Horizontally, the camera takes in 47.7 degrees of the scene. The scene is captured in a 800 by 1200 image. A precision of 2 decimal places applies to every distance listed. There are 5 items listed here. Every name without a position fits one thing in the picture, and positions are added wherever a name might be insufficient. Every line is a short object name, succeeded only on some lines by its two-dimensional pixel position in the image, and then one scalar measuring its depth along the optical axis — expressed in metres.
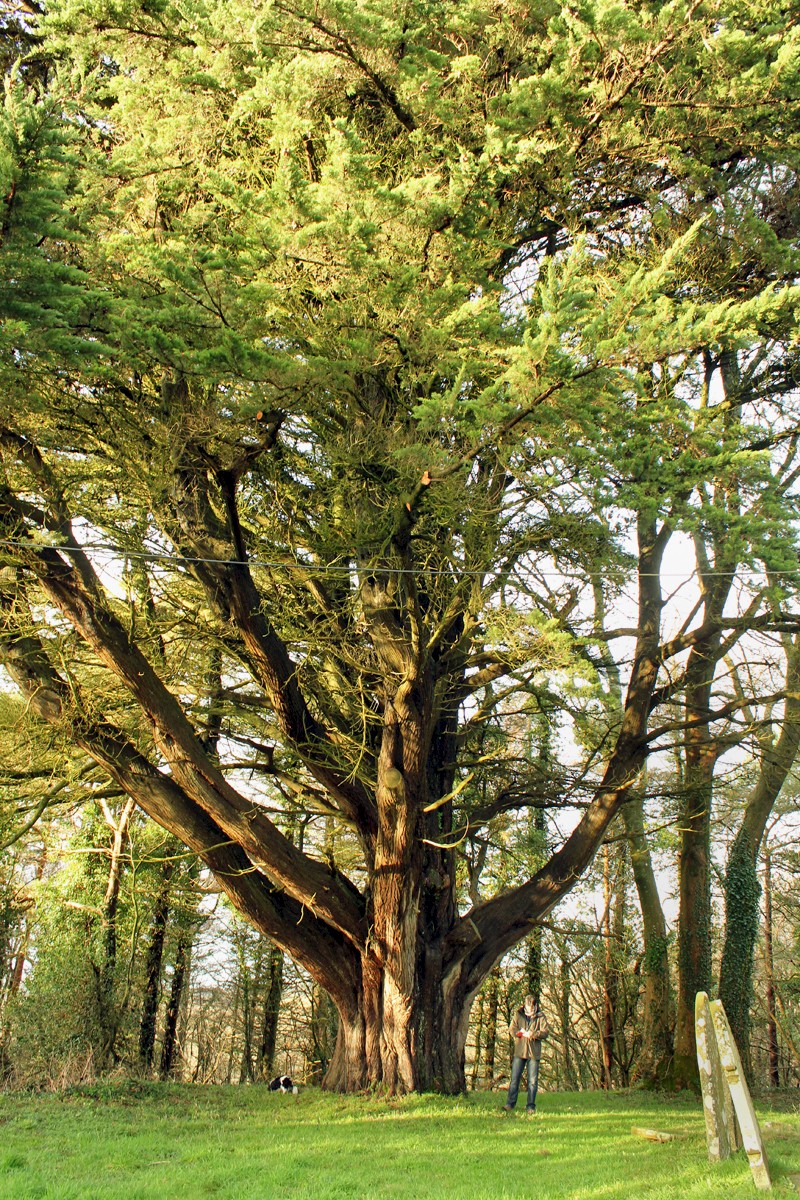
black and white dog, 10.92
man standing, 9.88
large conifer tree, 6.35
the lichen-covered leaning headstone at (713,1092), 6.29
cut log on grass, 7.88
